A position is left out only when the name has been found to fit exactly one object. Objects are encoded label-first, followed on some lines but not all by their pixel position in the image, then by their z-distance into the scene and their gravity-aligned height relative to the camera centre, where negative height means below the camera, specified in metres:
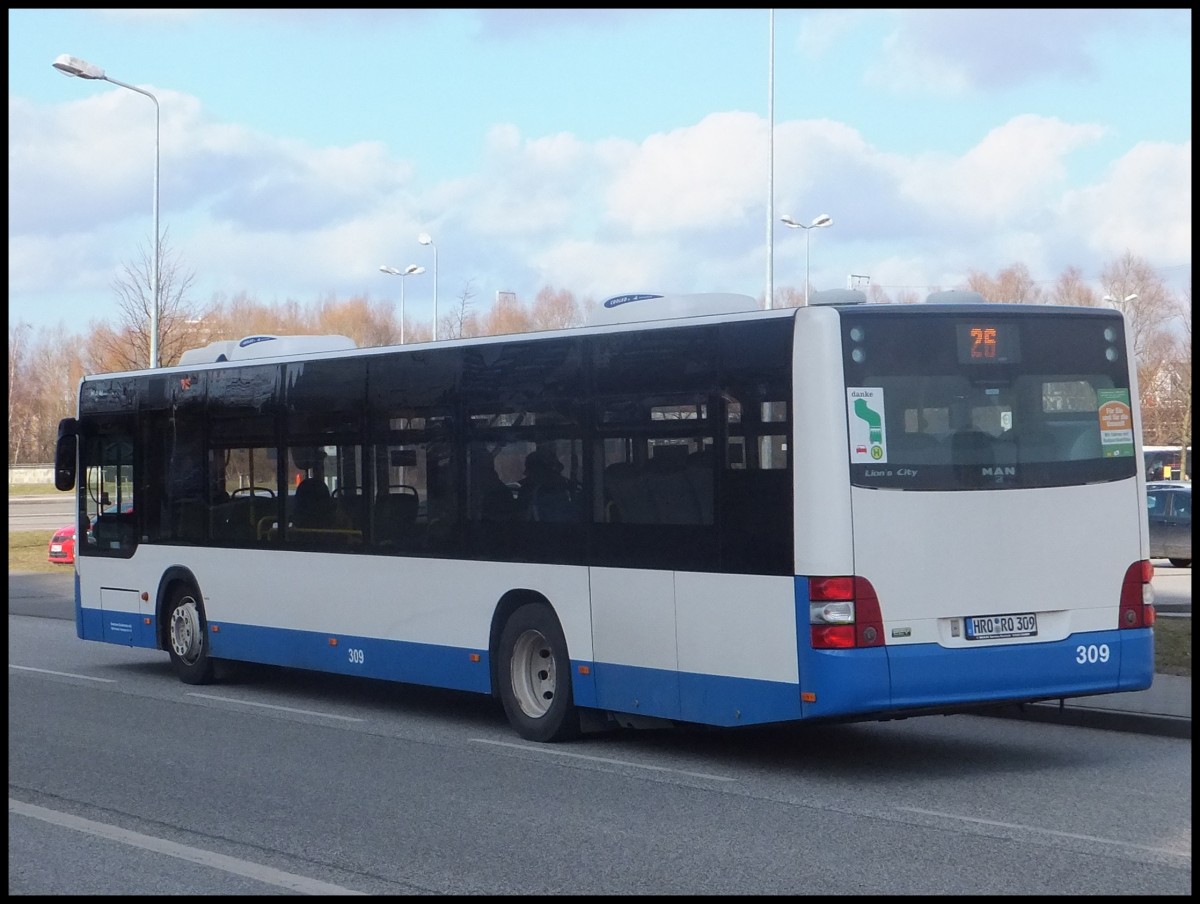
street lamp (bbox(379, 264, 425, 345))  44.19 +7.40
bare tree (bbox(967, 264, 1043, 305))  74.69 +11.40
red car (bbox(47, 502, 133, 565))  33.49 +0.14
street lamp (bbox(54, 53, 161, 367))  27.95 +8.15
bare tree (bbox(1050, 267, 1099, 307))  80.81 +11.82
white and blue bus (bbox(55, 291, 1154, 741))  9.67 +0.16
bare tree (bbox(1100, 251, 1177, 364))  73.25 +10.36
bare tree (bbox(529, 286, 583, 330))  78.44 +11.37
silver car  35.84 +0.11
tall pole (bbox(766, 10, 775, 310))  31.50 +7.11
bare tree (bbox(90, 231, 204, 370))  33.44 +4.69
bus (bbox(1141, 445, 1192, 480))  72.00 +2.93
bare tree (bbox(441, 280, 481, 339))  53.06 +7.50
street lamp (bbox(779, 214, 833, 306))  45.25 +8.56
